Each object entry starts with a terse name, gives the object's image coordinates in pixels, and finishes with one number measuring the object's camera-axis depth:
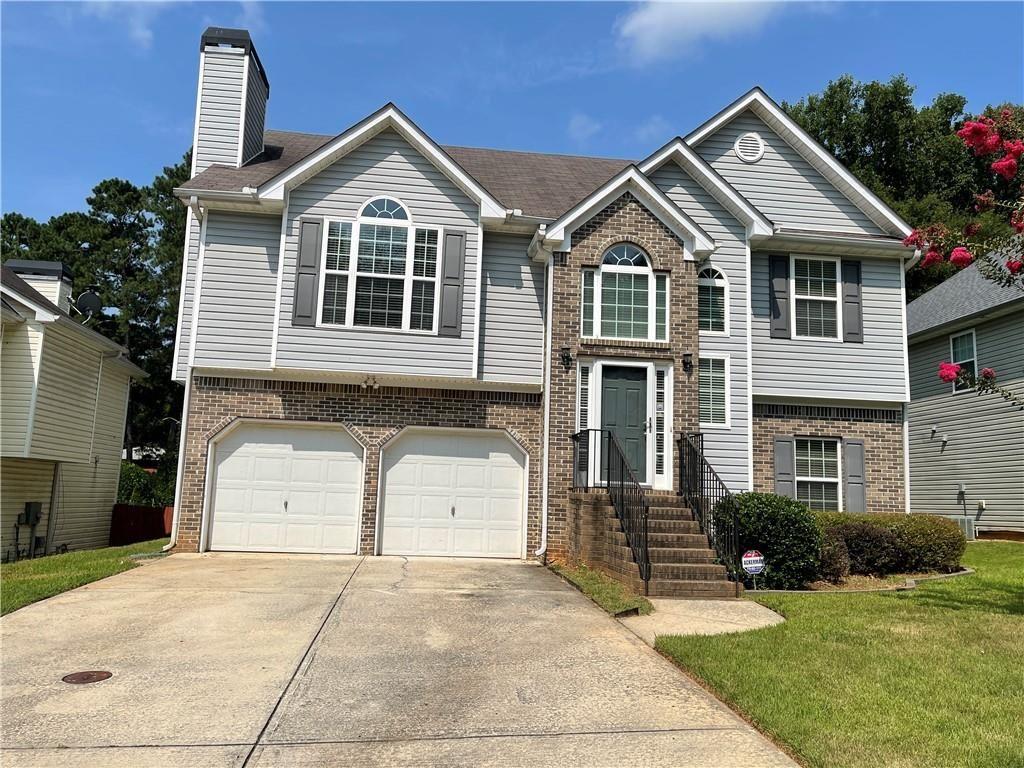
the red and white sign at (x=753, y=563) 9.84
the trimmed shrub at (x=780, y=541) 10.32
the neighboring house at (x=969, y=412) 17.52
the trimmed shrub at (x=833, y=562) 10.94
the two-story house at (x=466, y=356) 13.10
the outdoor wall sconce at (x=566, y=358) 13.02
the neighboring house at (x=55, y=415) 15.45
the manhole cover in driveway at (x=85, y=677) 5.74
